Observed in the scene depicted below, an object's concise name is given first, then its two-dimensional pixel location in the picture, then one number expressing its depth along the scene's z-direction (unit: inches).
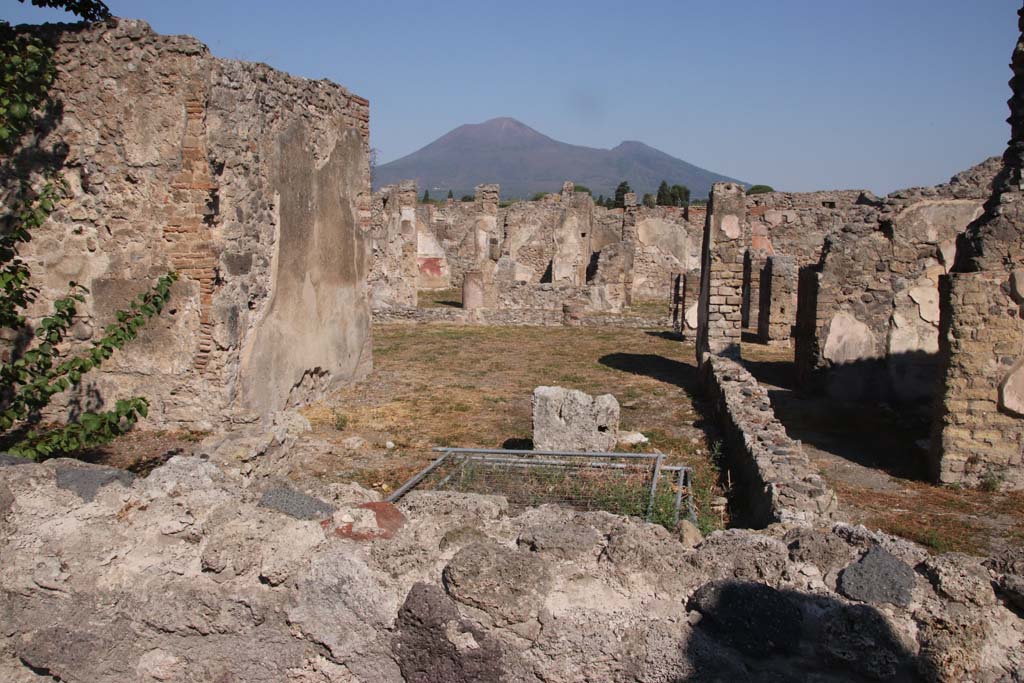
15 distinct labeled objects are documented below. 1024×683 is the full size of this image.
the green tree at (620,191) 1925.4
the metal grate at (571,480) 230.2
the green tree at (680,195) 2779.5
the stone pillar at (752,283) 827.4
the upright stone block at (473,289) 931.3
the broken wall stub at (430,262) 1341.0
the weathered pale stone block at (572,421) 317.1
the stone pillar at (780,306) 697.0
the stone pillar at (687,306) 759.1
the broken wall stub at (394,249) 1007.0
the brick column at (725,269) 513.0
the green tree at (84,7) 305.4
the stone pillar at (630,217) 1344.7
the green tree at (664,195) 2625.5
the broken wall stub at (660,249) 1304.1
